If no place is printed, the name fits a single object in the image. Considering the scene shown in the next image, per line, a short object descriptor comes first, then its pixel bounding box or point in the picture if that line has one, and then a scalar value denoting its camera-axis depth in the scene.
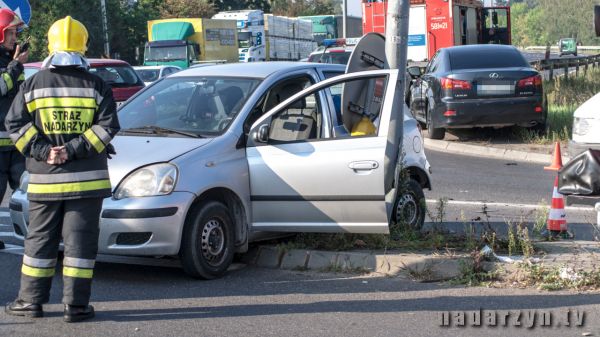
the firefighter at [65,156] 6.00
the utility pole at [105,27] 42.47
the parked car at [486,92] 15.57
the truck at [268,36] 49.81
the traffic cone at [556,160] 12.86
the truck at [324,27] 70.38
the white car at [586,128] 7.29
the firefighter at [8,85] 7.93
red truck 29.95
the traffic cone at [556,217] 8.52
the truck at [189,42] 39.50
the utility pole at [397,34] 8.20
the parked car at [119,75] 19.48
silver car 6.98
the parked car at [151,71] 27.94
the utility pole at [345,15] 46.98
